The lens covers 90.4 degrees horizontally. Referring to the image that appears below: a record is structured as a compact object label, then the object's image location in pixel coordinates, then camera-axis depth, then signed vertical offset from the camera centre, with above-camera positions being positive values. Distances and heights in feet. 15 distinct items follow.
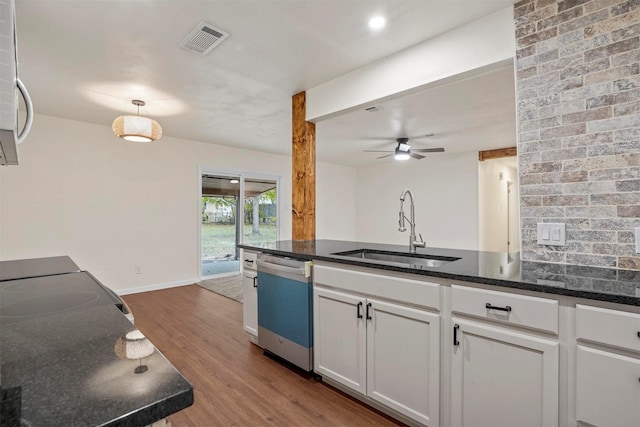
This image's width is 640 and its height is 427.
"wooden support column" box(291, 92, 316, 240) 10.70 +1.27
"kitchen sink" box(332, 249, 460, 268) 7.08 -1.00
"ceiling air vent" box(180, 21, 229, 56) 7.23 +4.21
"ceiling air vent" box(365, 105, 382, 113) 12.19 +4.14
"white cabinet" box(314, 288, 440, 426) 5.40 -2.59
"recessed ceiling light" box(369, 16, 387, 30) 6.89 +4.27
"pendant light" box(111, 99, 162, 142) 10.21 +2.82
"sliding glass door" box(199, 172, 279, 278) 18.76 -0.09
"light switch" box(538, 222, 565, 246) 5.56 -0.31
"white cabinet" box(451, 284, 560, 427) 4.26 -2.08
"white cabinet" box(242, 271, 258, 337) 9.18 -2.61
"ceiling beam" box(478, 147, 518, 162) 18.92 +3.82
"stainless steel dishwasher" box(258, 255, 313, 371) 7.44 -2.36
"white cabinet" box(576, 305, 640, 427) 3.69 -1.83
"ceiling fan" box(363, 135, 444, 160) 16.49 +3.38
